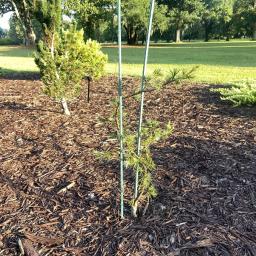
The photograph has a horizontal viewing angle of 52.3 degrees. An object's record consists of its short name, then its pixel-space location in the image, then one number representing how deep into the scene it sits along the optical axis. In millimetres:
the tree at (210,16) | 38787
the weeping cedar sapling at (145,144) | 1829
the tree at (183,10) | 34745
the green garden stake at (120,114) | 1739
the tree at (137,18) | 28658
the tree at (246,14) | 40566
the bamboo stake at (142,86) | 1747
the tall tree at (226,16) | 38875
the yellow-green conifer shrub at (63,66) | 3955
